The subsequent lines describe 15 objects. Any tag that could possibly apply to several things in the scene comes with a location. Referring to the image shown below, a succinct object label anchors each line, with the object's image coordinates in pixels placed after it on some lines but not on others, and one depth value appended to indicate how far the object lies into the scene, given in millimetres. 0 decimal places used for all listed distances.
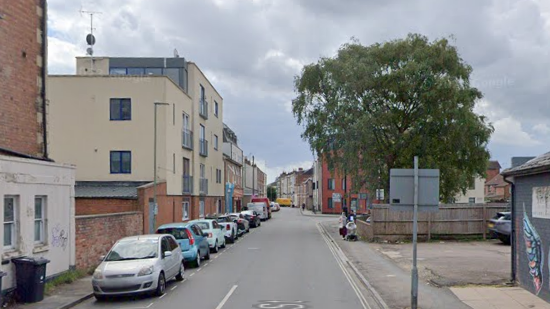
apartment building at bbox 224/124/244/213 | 58438
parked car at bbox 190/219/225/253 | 24825
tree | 32688
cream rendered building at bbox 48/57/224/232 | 31281
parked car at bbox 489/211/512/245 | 25609
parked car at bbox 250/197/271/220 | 61500
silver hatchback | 12875
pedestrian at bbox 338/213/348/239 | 33053
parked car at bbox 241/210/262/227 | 45388
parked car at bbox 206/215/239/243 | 30312
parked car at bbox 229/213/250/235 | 35719
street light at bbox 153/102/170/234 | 26192
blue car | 19047
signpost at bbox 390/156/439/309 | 10844
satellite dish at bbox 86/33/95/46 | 37250
